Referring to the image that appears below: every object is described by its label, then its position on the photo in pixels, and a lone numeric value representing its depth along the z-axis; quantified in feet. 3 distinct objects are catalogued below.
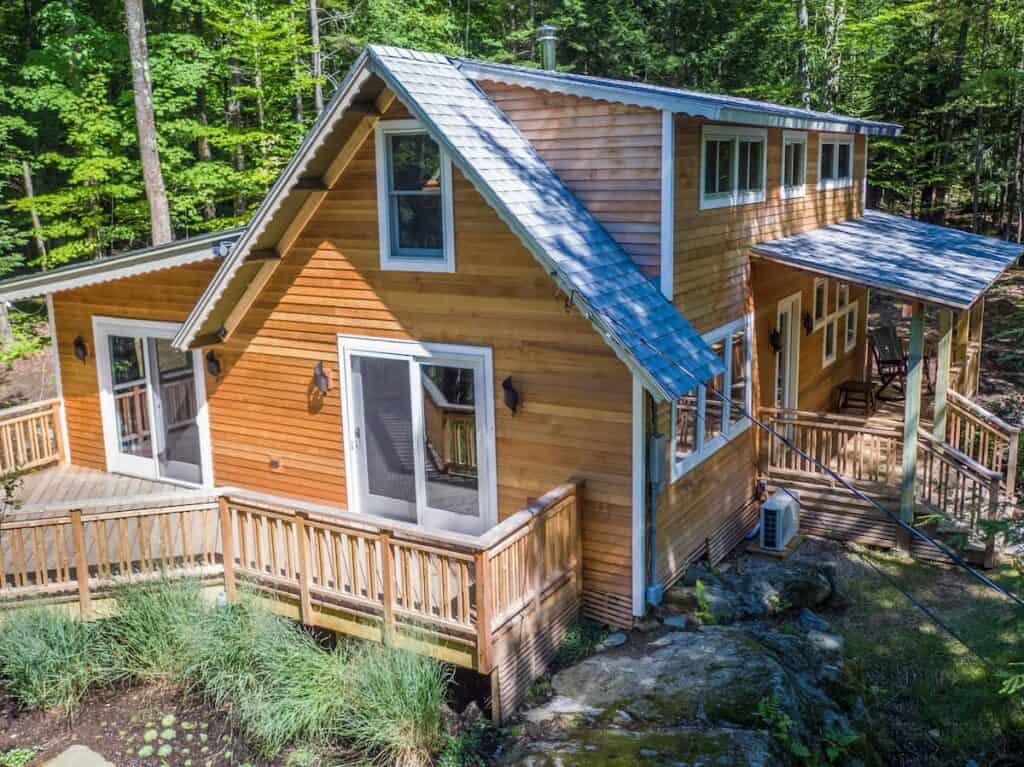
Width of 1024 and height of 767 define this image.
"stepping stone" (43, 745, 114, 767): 22.49
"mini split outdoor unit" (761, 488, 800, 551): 33.60
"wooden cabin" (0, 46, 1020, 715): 25.50
